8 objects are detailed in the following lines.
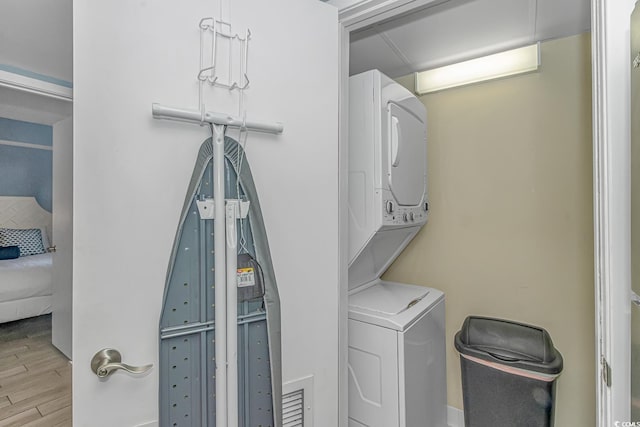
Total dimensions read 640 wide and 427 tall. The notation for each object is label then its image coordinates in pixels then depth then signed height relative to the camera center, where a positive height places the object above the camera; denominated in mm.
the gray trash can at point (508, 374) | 1795 -909
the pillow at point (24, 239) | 3565 -270
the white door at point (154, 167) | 875 +152
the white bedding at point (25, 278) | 3391 -670
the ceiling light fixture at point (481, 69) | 2088 +987
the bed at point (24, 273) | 3365 -617
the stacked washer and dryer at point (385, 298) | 1650 -521
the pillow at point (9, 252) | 3561 -404
